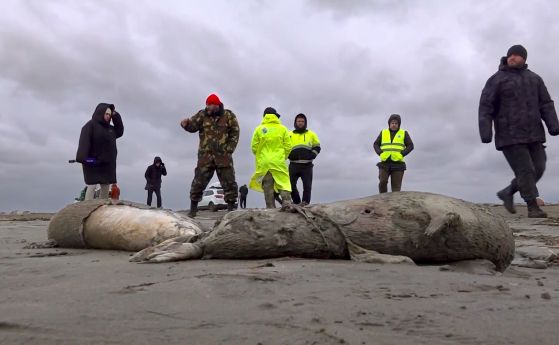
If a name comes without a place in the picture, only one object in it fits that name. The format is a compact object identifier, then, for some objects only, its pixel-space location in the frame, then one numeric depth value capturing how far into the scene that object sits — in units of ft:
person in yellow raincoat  27.14
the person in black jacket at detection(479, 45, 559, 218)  25.81
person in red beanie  26.96
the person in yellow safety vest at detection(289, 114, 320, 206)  31.63
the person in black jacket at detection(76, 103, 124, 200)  25.80
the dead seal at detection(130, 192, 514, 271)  11.34
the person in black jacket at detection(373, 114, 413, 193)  34.63
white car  75.91
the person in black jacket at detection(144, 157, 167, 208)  59.77
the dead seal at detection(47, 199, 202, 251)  14.47
